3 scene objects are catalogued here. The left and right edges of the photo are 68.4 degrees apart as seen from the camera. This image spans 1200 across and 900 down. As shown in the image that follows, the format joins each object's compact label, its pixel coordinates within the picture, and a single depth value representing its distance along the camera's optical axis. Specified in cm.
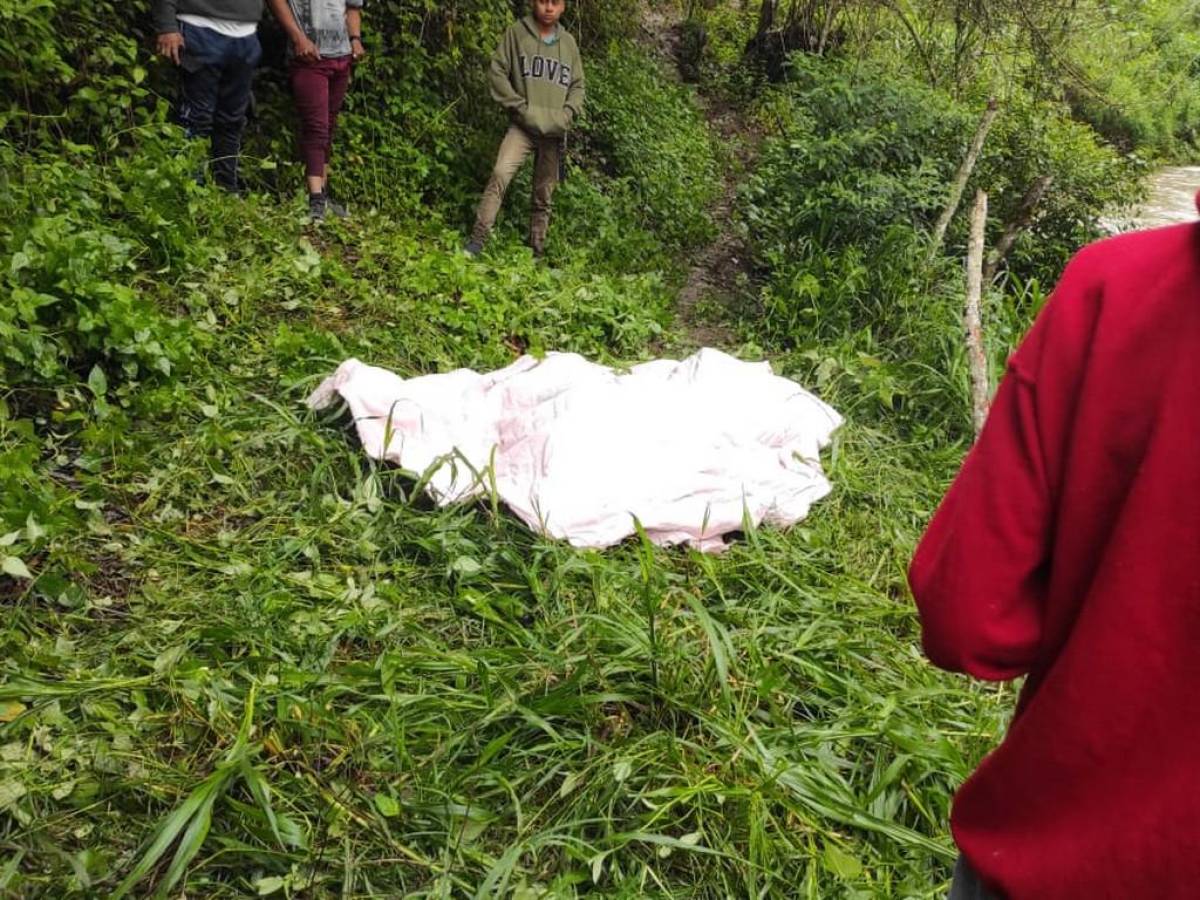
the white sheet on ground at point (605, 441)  306
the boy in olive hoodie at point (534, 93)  507
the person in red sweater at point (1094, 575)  82
